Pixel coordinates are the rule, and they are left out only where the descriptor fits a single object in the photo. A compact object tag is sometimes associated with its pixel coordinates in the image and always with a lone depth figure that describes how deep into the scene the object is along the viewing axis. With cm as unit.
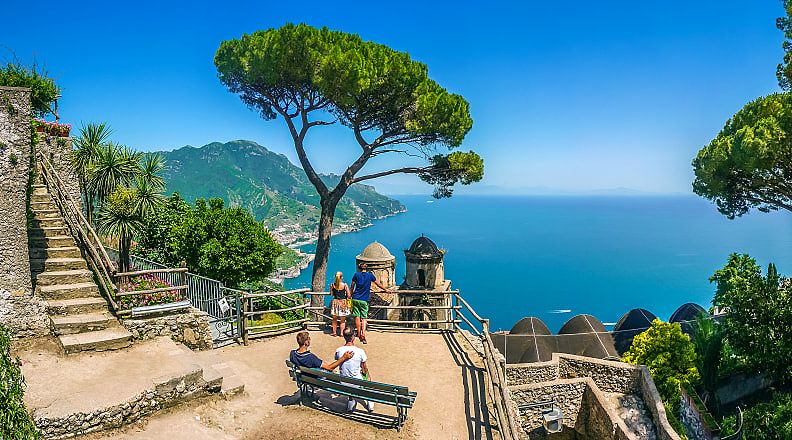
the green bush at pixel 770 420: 1126
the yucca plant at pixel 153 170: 1638
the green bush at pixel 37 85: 1203
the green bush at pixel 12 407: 350
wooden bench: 685
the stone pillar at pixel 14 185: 794
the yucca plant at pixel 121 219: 1441
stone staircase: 818
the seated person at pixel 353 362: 759
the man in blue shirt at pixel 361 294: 1056
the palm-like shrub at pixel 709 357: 1611
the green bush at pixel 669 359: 1494
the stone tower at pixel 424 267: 2294
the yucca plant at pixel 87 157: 1533
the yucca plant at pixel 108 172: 1515
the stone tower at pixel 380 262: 2102
